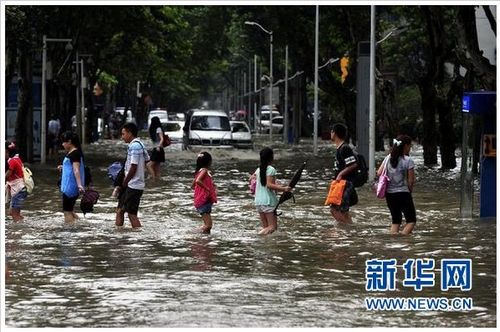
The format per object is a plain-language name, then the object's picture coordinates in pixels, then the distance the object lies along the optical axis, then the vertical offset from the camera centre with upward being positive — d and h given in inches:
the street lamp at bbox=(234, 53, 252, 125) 4523.6 +152.4
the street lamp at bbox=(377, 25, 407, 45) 1949.1 +137.4
